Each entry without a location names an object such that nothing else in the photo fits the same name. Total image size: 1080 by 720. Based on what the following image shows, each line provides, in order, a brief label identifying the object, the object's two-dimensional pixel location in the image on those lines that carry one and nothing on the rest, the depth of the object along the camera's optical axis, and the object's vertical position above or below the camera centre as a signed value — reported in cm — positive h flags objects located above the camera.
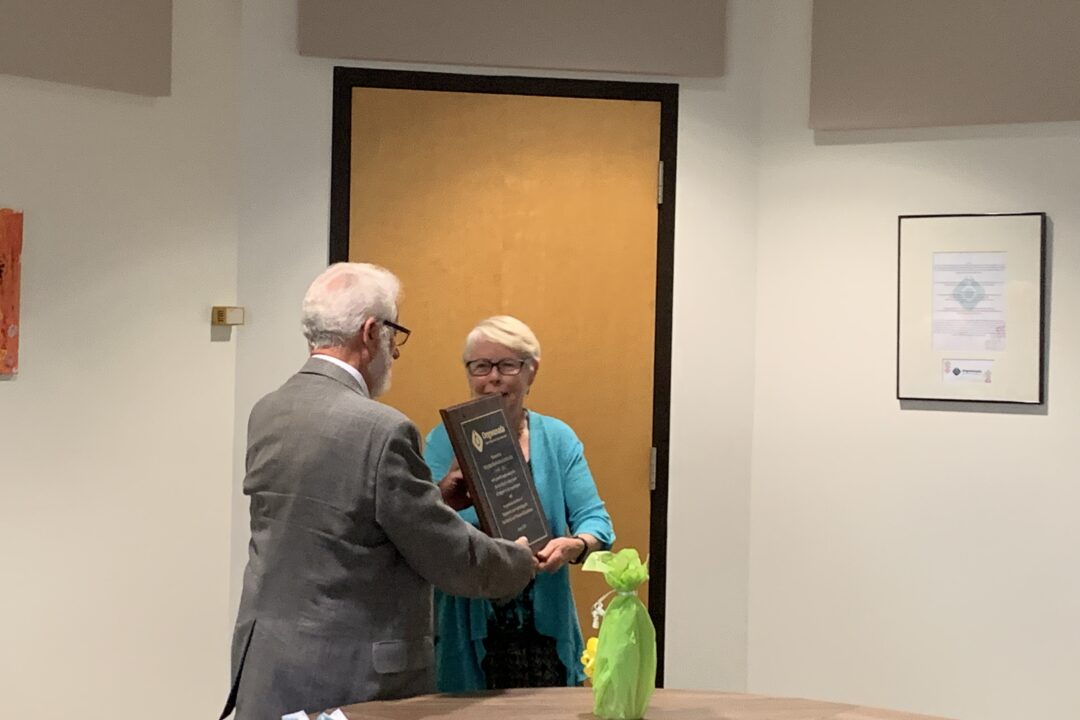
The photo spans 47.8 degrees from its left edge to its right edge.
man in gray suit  222 -36
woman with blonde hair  276 -42
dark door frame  390 +39
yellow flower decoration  227 -54
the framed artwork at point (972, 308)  364 +22
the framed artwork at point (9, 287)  329 +18
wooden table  219 -63
